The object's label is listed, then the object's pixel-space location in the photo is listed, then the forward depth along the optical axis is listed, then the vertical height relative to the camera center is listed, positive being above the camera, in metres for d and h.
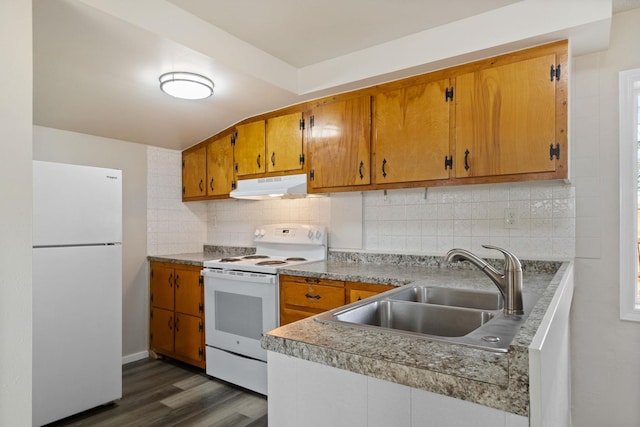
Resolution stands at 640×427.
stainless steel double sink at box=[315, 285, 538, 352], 1.01 -0.38
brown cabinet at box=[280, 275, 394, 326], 2.33 -0.54
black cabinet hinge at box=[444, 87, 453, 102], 2.27 +0.70
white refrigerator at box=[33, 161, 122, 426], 2.31 -0.49
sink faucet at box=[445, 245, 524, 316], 1.19 -0.22
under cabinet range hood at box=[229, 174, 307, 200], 2.91 +0.20
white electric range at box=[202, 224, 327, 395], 2.72 -0.70
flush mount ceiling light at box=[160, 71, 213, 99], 2.37 +0.81
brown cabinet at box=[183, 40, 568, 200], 1.99 +0.52
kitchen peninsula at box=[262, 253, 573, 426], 0.72 -0.35
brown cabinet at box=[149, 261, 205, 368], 3.22 -0.90
